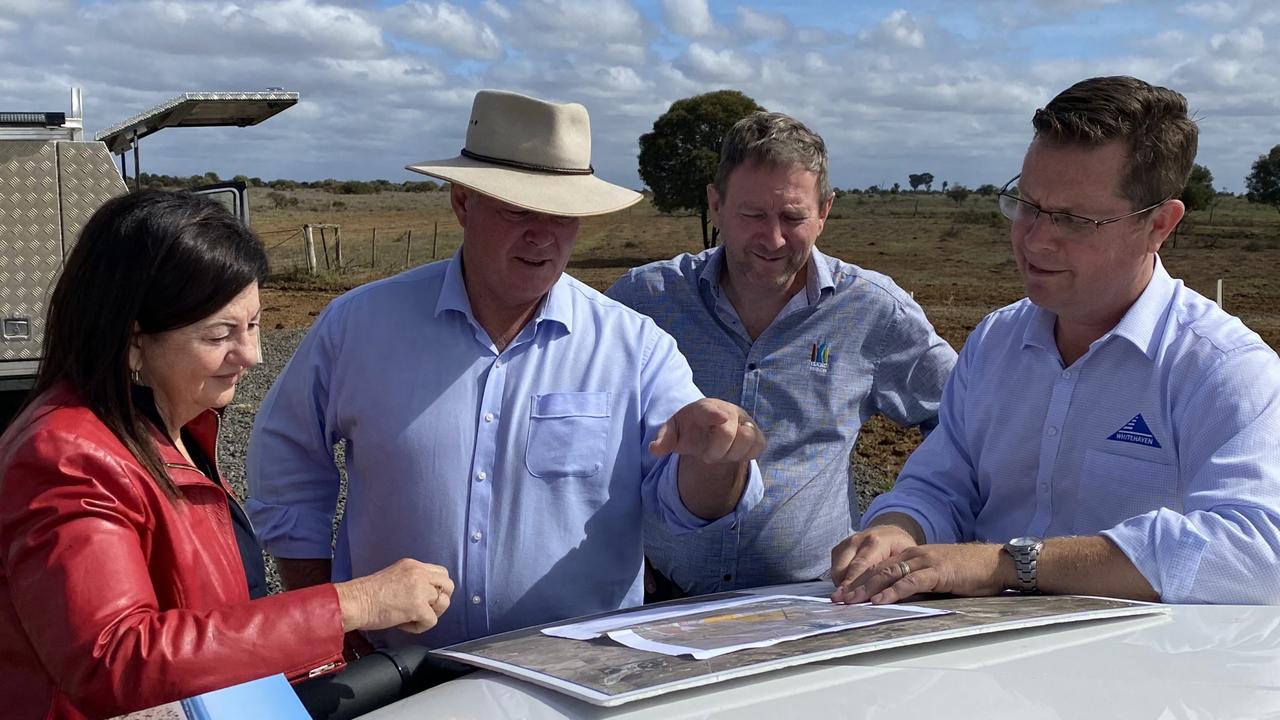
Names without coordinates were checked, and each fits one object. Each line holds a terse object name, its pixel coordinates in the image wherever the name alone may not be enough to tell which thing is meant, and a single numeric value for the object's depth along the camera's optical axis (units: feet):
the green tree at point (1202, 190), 166.30
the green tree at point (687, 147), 125.18
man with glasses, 6.84
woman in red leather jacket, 5.53
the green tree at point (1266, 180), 191.31
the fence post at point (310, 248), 87.00
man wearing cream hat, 9.00
